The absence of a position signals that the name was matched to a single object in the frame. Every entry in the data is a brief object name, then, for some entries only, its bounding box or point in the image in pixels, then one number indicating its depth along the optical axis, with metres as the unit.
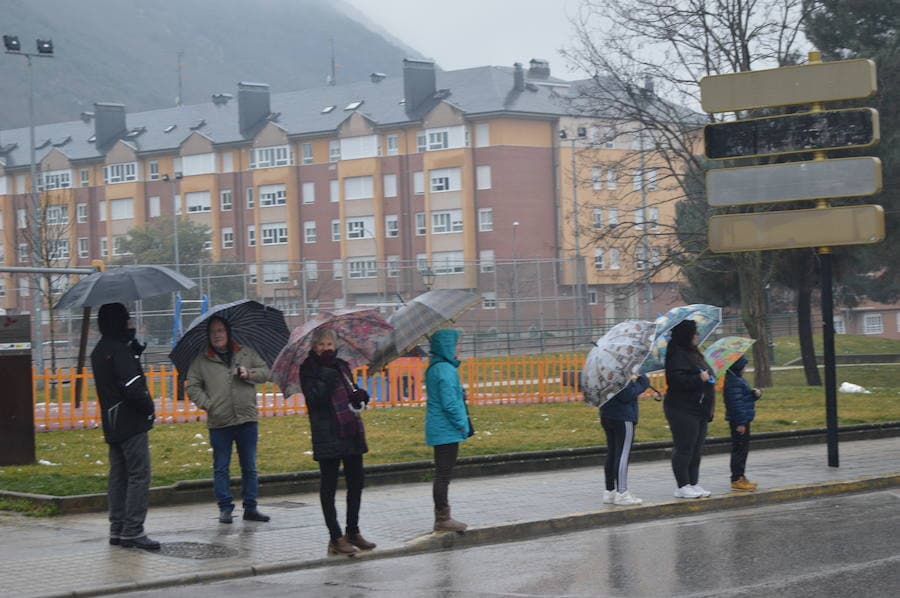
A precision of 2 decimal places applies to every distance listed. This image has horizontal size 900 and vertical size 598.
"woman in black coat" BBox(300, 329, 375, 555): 10.39
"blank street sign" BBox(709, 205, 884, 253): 15.38
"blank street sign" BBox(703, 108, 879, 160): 15.38
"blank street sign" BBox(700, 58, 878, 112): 15.24
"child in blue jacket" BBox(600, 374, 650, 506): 12.77
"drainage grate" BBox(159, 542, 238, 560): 10.44
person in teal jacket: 10.99
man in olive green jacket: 11.91
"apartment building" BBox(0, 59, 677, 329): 78.81
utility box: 15.39
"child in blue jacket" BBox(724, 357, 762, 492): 13.70
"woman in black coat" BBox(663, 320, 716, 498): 12.91
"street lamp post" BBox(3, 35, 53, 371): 42.78
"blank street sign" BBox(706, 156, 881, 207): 15.37
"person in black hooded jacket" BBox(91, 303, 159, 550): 10.73
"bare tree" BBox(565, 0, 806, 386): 32.06
